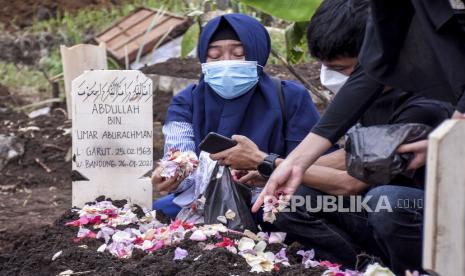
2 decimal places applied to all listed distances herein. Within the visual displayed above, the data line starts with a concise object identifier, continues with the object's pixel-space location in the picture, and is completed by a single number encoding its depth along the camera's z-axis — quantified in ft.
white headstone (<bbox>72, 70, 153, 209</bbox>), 14.71
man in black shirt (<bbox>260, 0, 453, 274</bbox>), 11.63
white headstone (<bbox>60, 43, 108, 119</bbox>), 22.81
